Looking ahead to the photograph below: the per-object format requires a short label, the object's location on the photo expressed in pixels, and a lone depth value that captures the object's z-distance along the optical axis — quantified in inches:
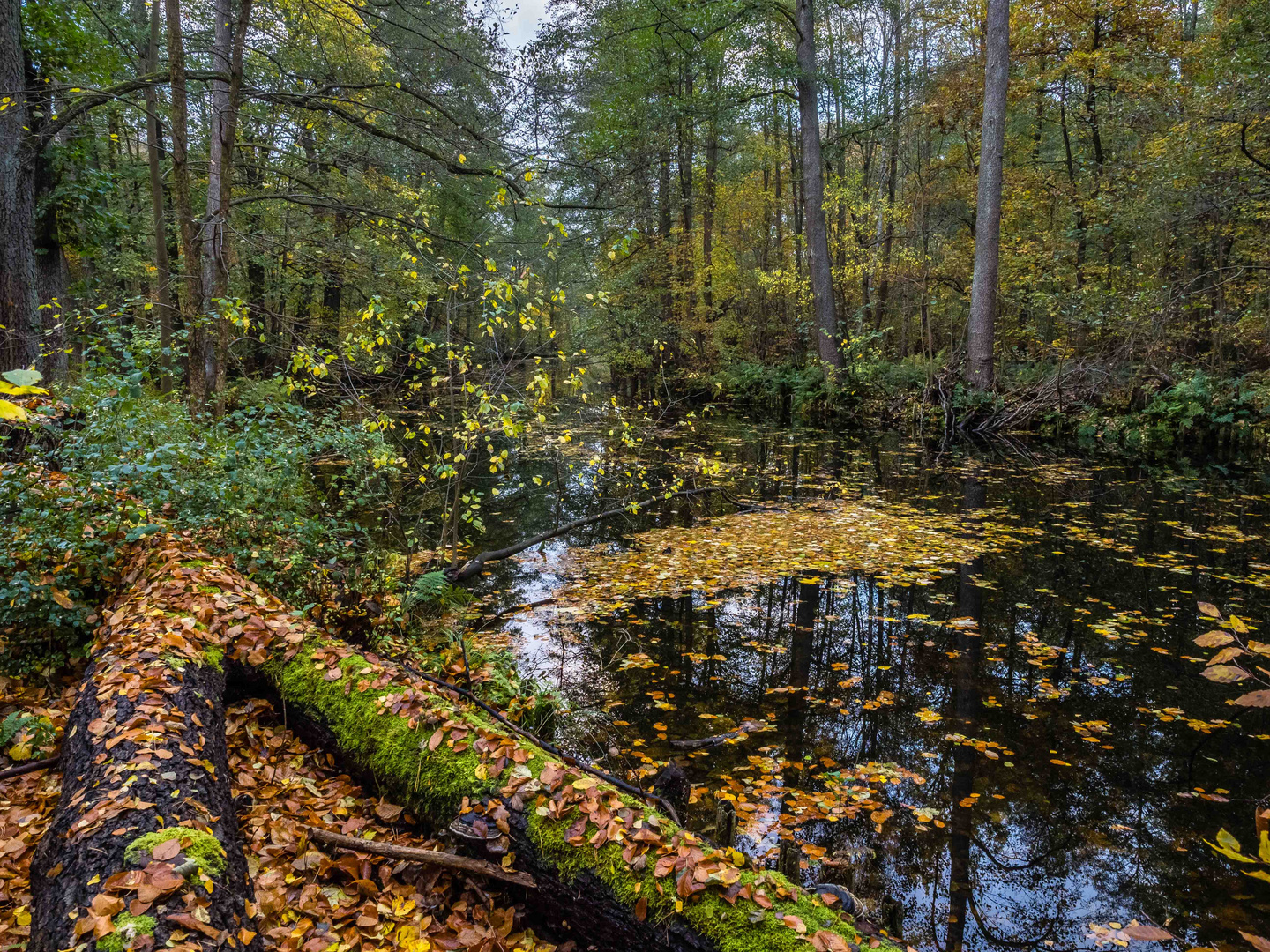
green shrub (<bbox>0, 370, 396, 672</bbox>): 142.1
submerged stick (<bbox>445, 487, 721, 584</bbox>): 258.4
